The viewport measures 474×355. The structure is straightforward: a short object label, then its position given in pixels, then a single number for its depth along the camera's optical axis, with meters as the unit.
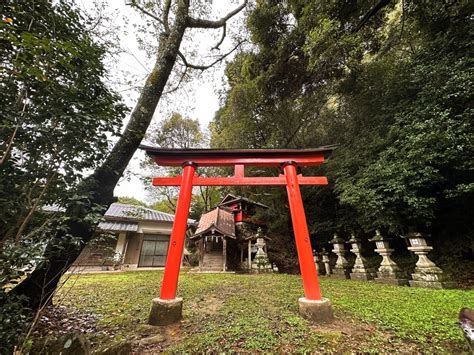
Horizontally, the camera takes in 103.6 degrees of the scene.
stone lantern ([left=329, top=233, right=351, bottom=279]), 7.38
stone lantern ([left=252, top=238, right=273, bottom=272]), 9.70
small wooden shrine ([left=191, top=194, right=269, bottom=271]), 11.12
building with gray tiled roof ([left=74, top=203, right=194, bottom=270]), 11.85
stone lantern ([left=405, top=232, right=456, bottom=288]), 4.76
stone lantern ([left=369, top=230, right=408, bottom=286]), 5.73
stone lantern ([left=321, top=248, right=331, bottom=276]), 8.19
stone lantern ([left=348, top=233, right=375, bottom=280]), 6.53
